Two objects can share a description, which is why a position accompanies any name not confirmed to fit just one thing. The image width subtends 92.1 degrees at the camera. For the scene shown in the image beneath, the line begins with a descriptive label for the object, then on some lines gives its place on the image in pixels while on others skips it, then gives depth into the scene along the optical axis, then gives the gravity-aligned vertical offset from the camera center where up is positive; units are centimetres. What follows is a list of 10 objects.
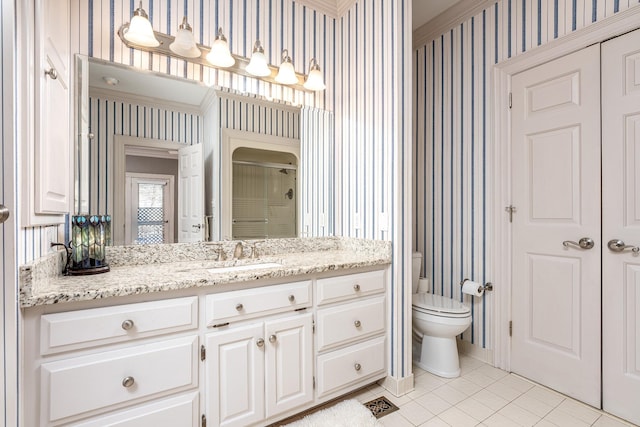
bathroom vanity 108 -54
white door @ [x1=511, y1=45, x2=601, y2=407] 181 -7
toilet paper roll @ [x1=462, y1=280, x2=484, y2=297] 229 -57
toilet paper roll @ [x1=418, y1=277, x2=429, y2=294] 255 -60
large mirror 162 +32
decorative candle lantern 142 -15
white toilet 208 -81
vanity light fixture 174 +96
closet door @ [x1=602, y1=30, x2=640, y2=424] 166 -7
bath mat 159 -109
